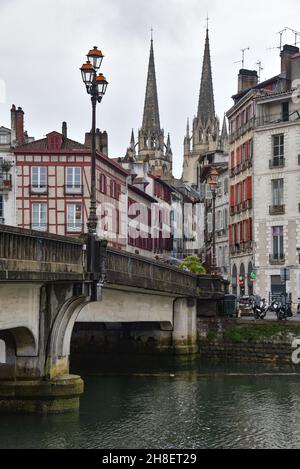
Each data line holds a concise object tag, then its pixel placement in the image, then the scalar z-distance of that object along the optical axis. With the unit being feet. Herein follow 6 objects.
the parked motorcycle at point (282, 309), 161.58
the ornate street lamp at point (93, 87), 86.02
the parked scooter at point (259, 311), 166.71
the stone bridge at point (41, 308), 80.23
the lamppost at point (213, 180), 158.28
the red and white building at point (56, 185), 226.99
